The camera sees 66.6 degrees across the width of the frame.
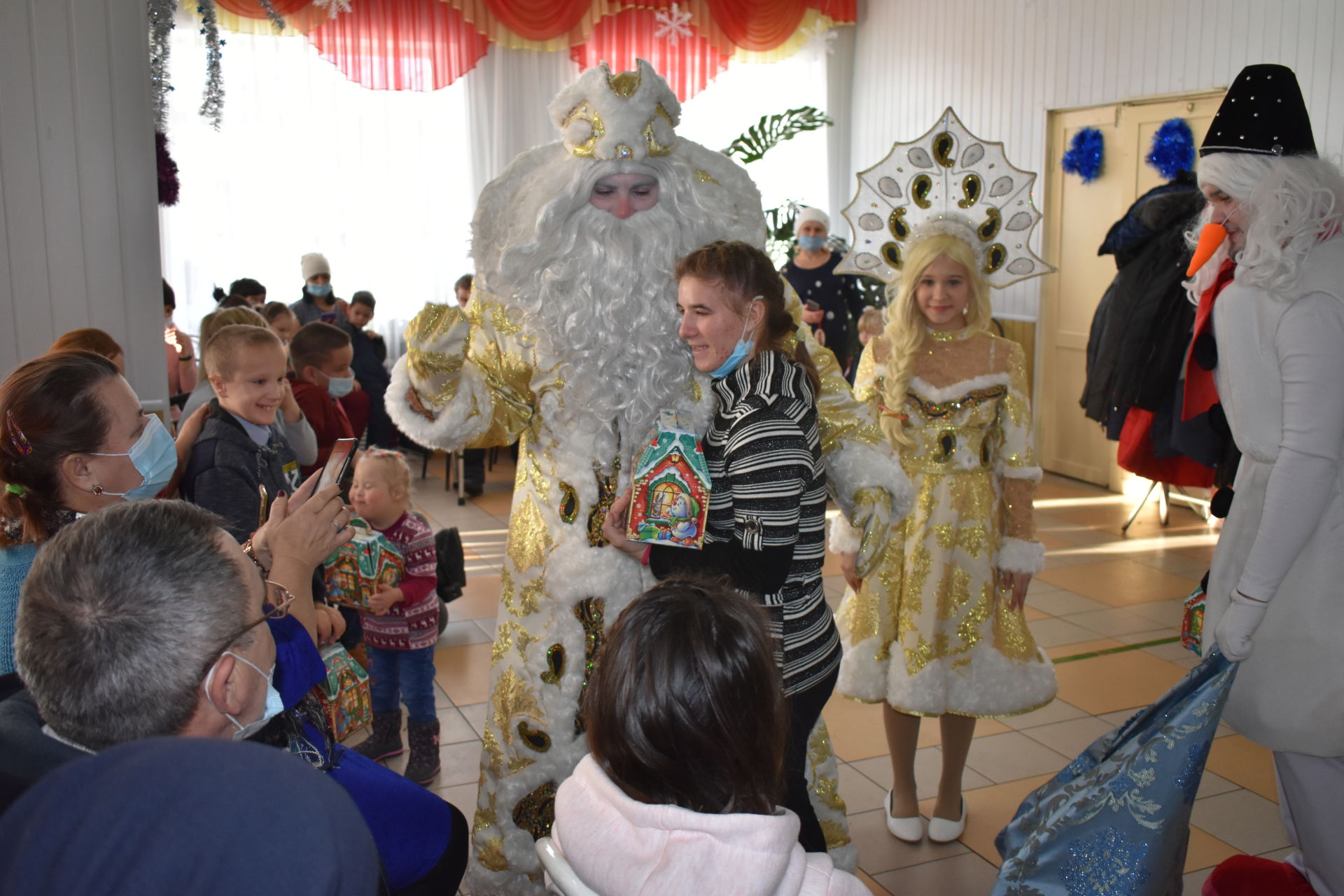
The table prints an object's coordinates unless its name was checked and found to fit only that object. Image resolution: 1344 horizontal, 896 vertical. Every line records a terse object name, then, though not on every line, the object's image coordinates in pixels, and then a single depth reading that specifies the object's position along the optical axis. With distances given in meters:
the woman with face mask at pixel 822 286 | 6.92
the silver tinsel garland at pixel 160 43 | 3.26
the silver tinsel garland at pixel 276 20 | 3.58
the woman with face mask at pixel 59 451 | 1.76
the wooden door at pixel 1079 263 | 6.52
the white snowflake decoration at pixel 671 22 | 8.83
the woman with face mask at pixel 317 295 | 6.95
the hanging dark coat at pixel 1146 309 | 4.94
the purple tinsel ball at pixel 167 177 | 3.59
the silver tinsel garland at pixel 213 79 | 3.26
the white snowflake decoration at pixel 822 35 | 9.21
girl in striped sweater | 1.77
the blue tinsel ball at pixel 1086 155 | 6.71
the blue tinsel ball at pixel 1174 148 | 5.89
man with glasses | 1.07
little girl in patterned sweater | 3.06
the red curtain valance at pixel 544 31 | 7.88
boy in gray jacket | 2.53
